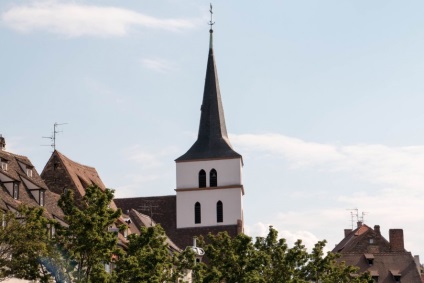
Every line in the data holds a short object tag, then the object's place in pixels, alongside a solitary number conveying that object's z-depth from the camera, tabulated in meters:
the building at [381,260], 92.00
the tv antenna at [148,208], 110.84
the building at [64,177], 67.32
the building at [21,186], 54.00
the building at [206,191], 108.12
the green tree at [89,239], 42.81
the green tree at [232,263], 52.66
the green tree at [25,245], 41.84
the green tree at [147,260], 43.97
